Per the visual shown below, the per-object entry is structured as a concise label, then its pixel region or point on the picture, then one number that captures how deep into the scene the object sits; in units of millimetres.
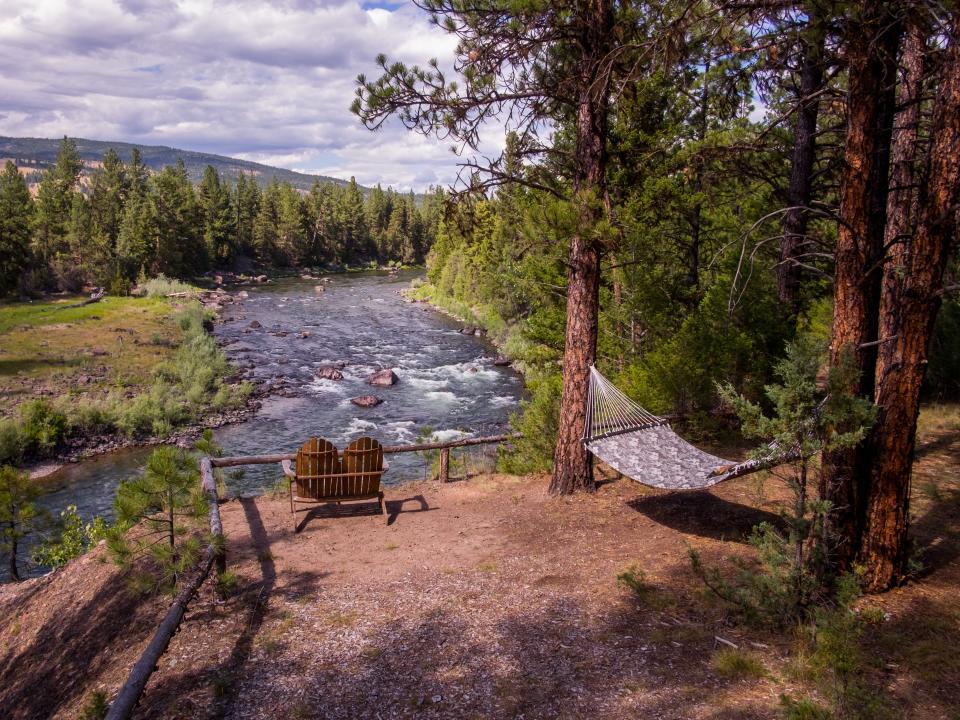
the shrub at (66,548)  9148
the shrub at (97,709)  4230
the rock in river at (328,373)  23953
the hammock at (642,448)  6098
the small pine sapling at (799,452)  4180
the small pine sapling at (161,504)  5566
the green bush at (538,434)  9719
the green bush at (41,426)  15789
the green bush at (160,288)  40656
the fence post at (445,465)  9953
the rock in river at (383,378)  22844
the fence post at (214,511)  6102
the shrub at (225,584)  5980
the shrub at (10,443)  15195
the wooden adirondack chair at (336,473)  8023
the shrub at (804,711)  3385
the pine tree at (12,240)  37406
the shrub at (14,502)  8078
